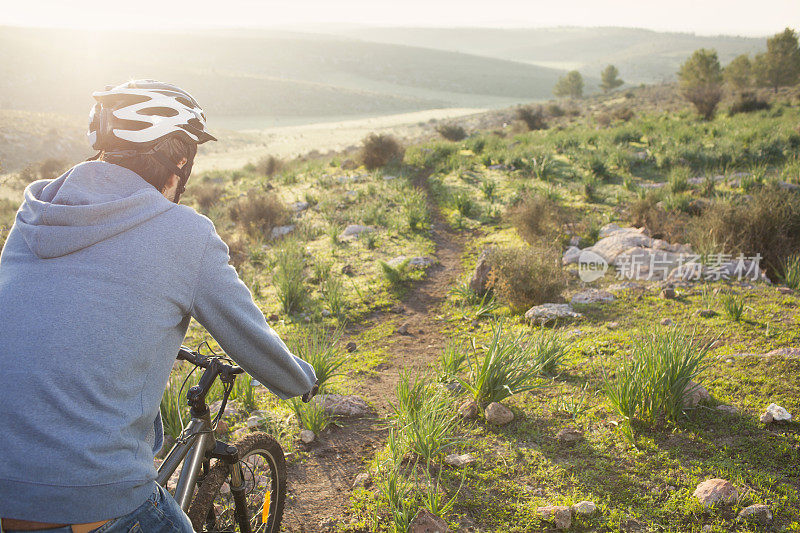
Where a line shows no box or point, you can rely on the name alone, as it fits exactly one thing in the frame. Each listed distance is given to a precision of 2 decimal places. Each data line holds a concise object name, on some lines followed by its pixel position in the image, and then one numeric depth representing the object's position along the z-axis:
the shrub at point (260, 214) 9.29
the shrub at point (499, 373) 3.39
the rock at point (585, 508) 2.53
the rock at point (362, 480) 2.97
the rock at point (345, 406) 3.69
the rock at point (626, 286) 5.37
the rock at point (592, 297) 5.21
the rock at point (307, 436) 3.40
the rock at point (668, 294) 4.99
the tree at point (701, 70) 36.66
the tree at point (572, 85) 58.34
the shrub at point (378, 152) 13.66
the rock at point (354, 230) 8.49
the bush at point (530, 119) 22.72
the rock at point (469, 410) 3.45
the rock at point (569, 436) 3.13
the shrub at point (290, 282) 5.93
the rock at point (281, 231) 8.95
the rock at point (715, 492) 2.47
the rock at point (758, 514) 2.35
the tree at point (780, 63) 36.66
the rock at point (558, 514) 2.49
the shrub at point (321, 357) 3.78
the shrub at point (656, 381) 3.03
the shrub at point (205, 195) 12.37
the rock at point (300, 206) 10.29
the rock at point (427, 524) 2.43
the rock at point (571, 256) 6.41
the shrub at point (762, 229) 5.67
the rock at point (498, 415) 3.35
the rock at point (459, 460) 3.00
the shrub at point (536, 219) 7.17
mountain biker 1.16
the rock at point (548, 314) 4.84
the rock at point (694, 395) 3.16
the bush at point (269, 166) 16.98
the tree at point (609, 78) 61.06
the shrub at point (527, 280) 5.24
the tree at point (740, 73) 39.37
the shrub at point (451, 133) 21.02
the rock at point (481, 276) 5.70
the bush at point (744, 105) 18.73
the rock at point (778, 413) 2.95
